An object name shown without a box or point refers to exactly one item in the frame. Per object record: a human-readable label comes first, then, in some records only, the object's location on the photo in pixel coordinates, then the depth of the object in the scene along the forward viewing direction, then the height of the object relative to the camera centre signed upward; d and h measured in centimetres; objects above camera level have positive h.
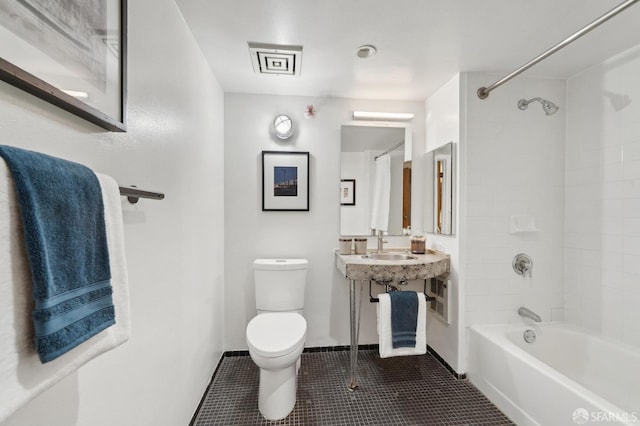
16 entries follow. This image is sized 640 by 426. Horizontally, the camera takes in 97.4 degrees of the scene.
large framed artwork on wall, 57 +38
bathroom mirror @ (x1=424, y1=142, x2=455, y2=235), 213 +17
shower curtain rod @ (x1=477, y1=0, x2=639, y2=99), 107 +79
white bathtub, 133 -95
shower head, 192 +72
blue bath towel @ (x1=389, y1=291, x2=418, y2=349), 191 -75
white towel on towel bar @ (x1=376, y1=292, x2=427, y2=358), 189 -82
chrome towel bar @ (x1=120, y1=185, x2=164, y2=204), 83 +5
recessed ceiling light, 172 +100
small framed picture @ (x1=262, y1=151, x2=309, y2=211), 239 +25
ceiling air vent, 171 +98
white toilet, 160 -77
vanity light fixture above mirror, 245 +83
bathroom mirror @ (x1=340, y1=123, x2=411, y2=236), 246 +33
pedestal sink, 195 -43
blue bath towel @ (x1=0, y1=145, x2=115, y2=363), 48 -8
